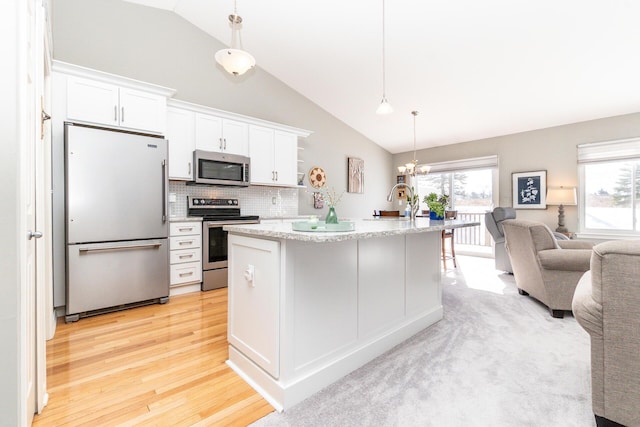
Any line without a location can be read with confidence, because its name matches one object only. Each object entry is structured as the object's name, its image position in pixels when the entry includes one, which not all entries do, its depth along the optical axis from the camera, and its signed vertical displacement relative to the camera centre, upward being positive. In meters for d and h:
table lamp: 4.68 +0.21
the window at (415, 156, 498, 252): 6.01 +0.56
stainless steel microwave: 3.71 +0.59
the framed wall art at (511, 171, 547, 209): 5.25 +0.41
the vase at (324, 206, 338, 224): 1.75 -0.03
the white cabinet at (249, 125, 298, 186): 4.32 +0.87
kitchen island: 1.49 -0.54
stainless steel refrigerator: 2.62 -0.06
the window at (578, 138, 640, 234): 4.61 +0.42
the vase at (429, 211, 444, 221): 2.67 -0.03
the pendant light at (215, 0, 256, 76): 2.10 +1.11
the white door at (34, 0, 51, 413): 1.41 -0.07
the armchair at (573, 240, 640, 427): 1.16 -0.49
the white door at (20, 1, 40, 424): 1.09 +0.01
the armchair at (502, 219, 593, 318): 2.58 -0.48
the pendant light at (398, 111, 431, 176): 5.19 +0.84
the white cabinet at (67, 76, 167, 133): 2.75 +1.07
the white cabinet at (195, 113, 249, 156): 3.81 +1.05
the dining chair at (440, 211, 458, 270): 4.66 -0.36
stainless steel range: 3.58 -0.28
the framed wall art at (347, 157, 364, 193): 6.32 +0.81
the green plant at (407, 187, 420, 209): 2.59 +0.11
